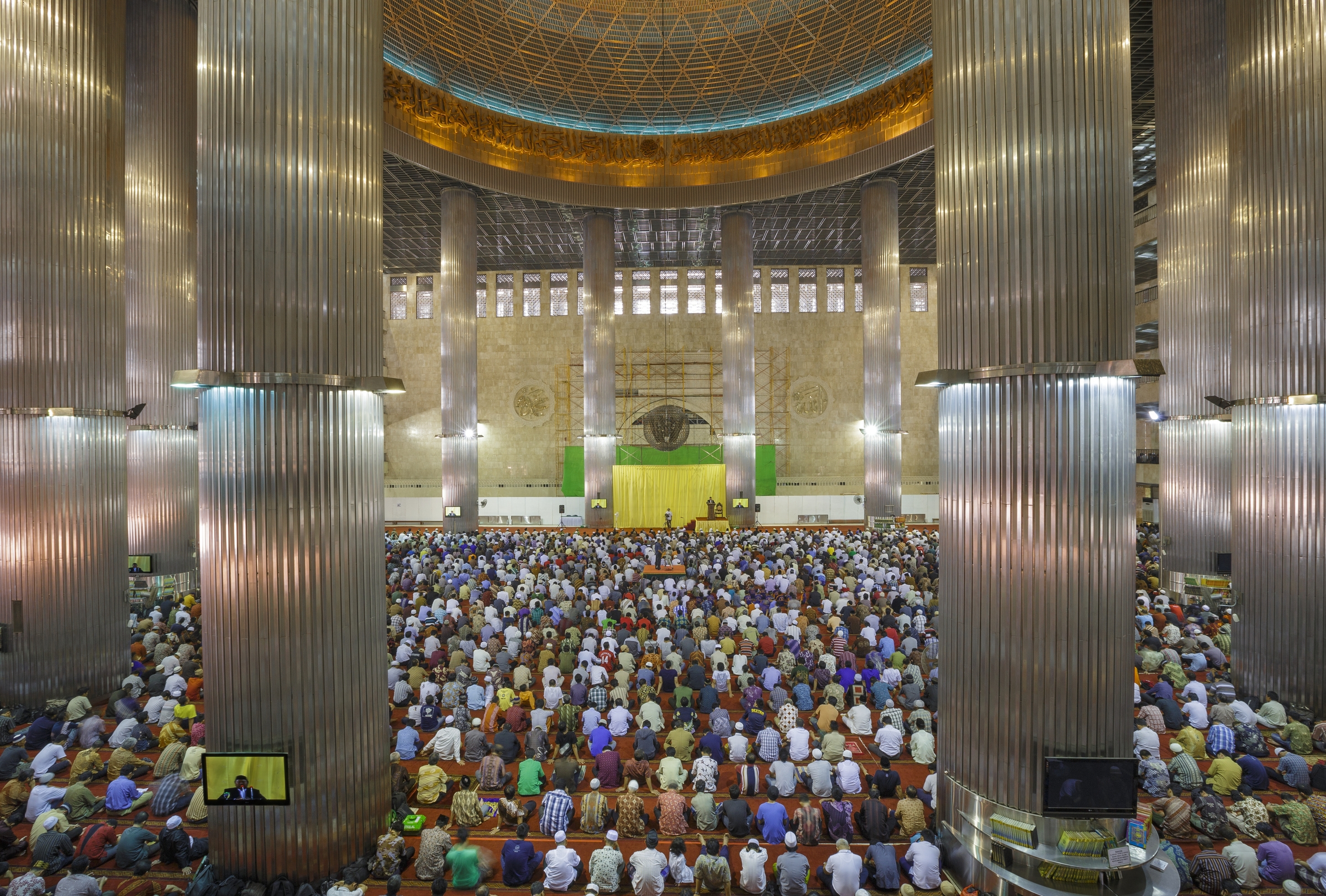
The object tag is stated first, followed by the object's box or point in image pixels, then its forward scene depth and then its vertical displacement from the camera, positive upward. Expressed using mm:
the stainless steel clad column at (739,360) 27859 +3635
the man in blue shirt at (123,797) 7285 -3773
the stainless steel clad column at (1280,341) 9180 +1399
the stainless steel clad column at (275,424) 6020 +257
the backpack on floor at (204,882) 5723 -3744
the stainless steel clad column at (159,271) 15266 +4194
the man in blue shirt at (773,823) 6633 -3765
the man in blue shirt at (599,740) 8281 -3656
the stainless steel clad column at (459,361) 25891 +3481
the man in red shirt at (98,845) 6355 -3748
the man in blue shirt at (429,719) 9273 -3760
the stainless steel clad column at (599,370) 27734 +3262
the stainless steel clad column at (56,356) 9570 +1457
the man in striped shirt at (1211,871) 5902 -3846
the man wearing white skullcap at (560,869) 5988 -3791
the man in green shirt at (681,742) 8273 -3676
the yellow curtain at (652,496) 28562 -2116
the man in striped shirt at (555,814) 6793 -3746
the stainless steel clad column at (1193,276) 14055 +3549
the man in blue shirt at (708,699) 9641 -3662
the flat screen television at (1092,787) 5492 -2862
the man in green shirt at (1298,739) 8516 -3860
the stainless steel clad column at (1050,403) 5742 +342
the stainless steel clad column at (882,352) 26422 +3673
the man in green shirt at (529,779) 7543 -3763
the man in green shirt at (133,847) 6246 -3714
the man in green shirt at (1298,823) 6738 -3916
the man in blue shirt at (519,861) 6129 -3810
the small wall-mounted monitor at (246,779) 5895 -2909
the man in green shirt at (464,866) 6070 -3805
